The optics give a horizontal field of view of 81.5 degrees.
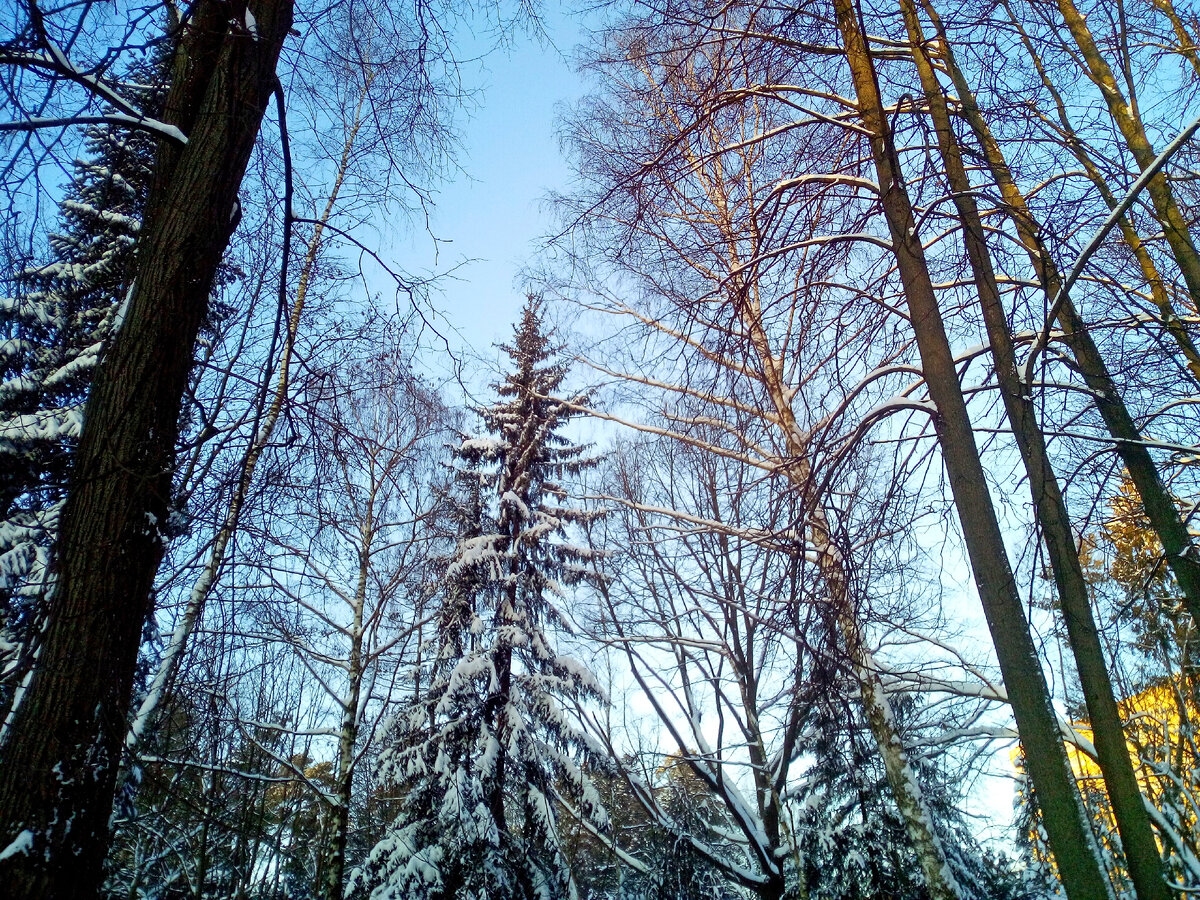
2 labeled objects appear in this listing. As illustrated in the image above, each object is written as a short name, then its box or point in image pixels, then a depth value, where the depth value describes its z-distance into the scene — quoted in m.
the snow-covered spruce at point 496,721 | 9.27
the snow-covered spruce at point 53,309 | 2.48
